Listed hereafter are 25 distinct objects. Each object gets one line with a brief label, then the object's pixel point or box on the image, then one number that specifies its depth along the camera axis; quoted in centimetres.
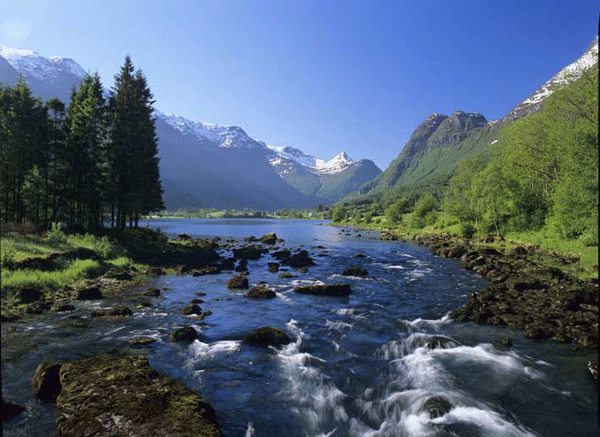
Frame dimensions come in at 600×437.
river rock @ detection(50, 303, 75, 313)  1969
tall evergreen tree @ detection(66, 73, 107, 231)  3878
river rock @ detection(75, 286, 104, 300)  2269
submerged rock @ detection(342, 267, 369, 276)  3806
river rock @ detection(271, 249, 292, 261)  5050
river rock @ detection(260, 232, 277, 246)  7700
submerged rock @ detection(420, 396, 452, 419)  1177
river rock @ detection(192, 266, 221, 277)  3536
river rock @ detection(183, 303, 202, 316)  2167
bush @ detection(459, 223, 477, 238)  7450
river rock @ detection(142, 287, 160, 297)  2542
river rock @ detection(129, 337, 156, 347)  1600
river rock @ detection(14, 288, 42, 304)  1869
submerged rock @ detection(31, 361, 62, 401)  1085
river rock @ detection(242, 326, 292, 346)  1742
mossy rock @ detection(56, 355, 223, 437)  850
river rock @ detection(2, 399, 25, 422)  977
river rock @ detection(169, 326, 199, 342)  1711
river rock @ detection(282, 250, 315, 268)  4441
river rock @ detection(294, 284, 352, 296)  2861
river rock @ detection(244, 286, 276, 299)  2691
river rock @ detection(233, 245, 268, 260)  5130
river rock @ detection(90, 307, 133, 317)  1964
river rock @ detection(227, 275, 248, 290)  2990
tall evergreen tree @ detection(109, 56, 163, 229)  4341
